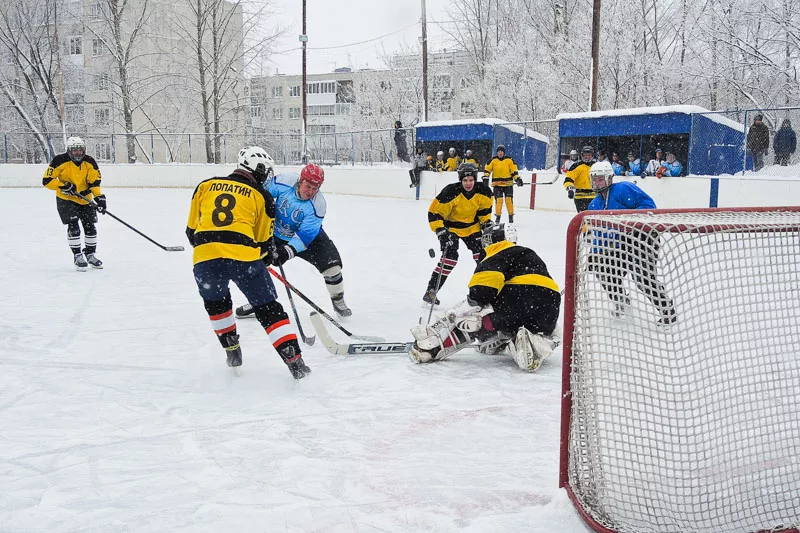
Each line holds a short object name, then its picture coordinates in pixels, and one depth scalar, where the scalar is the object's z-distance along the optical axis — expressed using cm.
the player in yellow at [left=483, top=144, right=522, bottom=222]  1116
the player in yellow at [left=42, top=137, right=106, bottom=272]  646
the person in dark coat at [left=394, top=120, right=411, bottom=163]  1876
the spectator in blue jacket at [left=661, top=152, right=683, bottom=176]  1202
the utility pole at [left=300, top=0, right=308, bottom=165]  1980
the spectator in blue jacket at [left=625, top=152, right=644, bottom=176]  1277
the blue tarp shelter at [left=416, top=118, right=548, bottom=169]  1619
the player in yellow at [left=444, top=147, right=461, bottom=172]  1623
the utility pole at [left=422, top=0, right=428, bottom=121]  1912
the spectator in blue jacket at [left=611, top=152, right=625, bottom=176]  1296
